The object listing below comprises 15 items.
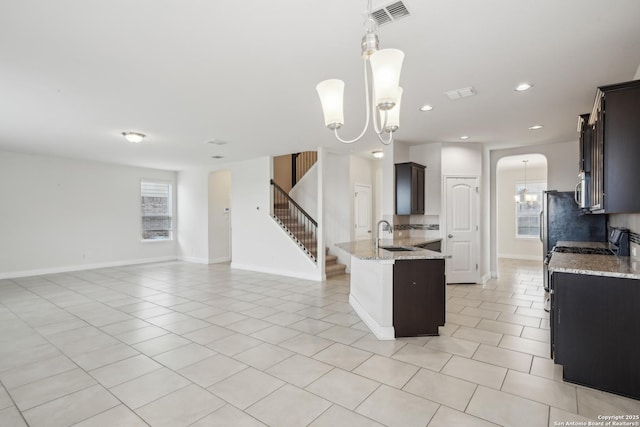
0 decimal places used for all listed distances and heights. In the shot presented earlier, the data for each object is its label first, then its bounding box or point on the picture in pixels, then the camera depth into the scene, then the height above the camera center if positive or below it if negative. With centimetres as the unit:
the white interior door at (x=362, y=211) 768 -1
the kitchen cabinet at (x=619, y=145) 247 +49
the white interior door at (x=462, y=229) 633 -38
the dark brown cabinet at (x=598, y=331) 232 -91
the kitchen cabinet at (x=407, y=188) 595 +41
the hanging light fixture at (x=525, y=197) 879 +33
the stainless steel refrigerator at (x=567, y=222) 516 -22
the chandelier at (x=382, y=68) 180 +80
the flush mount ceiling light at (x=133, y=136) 547 +129
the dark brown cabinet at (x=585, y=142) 336 +72
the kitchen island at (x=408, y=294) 352 -91
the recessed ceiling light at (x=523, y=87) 347 +133
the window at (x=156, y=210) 944 +7
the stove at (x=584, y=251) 375 -51
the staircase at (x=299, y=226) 726 -35
